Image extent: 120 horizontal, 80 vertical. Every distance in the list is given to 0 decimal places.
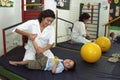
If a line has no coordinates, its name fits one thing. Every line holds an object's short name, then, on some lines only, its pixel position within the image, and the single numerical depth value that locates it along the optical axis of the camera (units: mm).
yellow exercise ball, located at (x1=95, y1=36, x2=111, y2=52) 2523
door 2674
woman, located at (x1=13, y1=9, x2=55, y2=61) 1850
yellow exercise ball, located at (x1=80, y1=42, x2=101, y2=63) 2052
